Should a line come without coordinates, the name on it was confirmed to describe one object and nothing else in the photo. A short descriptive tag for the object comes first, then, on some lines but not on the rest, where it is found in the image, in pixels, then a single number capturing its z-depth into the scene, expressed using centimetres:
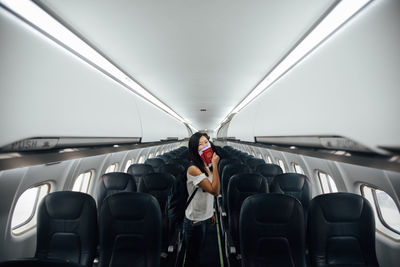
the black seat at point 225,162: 597
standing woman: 251
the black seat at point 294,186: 326
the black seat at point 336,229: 200
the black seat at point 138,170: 467
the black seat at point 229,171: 456
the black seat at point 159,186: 366
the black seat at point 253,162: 611
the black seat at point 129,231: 200
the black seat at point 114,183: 334
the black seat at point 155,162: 616
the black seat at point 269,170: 471
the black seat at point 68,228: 212
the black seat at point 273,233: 191
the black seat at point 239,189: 335
